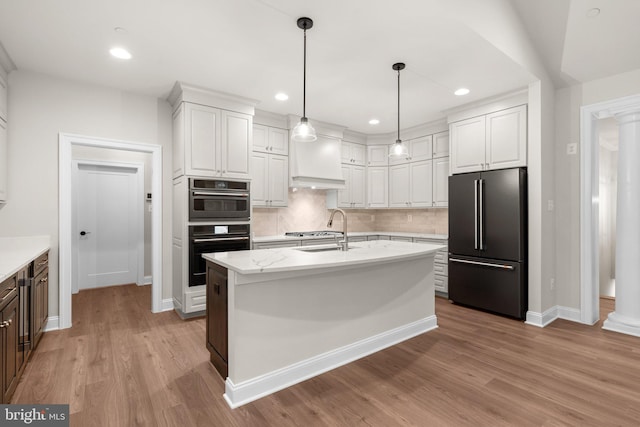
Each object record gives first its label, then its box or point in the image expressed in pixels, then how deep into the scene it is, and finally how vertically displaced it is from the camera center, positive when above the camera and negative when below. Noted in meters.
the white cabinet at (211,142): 3.68 +0.88
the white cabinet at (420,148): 5.08 +1.08
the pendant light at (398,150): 3.19 +0.65
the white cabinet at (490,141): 3.67 +0.91
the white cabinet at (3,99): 2.95 +1.10
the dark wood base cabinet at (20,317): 1.83 -0.76
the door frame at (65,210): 3.40 +0.04
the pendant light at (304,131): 2.52 +0.70
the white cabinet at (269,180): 4.53 +0.50
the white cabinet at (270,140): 4.56 +1.10
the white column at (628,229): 3.34 -0.17
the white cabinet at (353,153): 5.60 +1.10
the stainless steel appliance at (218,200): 3.72 +0.17
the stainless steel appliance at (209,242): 3.70 -0.35
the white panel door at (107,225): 5.27 -0.20
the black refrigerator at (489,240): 3.61 -0.33
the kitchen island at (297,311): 2.10 -0.76
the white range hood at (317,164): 4.80 +0.78
